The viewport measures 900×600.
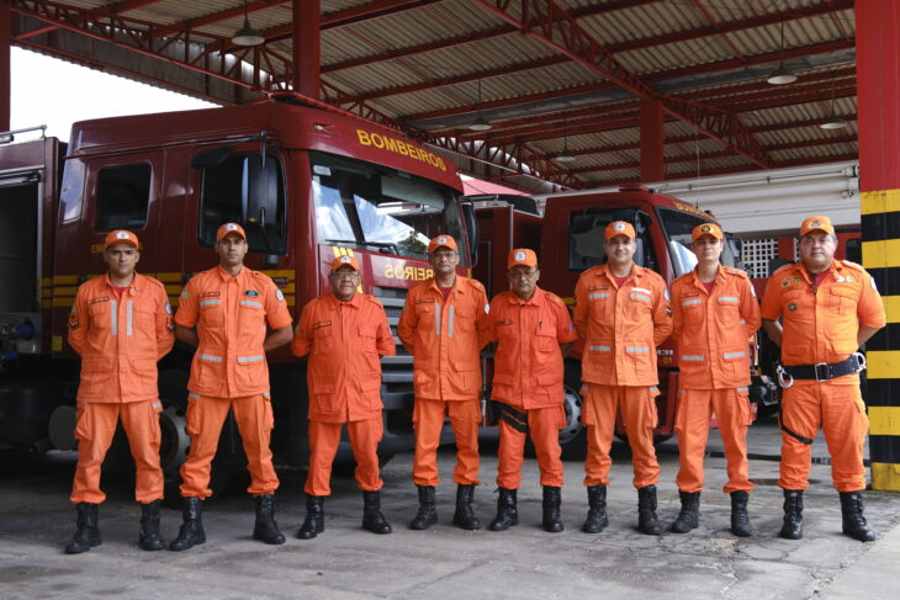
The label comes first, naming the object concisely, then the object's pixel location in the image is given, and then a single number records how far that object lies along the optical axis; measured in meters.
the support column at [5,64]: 12.70
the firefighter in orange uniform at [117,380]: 4.96
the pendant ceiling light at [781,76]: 16.11
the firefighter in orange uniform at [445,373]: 5.48
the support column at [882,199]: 6.41
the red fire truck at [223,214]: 5.68
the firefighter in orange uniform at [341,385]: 5.29
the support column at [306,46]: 13.38
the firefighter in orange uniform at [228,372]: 5.04
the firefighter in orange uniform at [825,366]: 5.07
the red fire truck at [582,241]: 7.71
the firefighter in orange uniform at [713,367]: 5.22
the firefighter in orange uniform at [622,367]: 5.29
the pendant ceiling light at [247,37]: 14.62
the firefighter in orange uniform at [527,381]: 5.45
